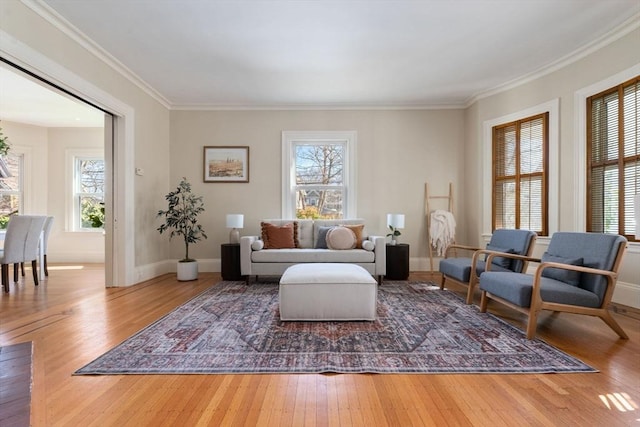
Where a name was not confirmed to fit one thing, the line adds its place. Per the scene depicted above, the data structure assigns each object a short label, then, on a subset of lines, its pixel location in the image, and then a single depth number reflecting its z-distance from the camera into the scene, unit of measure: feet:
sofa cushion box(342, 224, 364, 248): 17.04
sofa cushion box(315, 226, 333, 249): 17.26
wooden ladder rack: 19.34
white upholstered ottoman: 9.96
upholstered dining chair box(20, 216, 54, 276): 17.66
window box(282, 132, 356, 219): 19.81
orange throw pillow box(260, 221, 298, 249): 17.00
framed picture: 19.63
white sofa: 15.98
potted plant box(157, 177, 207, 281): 17.15
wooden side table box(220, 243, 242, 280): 17.01
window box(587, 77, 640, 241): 11.64
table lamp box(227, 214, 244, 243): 17.43
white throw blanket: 18.72
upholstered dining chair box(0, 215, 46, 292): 14.83
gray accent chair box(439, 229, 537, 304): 12.12
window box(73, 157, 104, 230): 24.40
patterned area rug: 7.05
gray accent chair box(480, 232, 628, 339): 8.69
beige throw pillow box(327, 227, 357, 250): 16.53
